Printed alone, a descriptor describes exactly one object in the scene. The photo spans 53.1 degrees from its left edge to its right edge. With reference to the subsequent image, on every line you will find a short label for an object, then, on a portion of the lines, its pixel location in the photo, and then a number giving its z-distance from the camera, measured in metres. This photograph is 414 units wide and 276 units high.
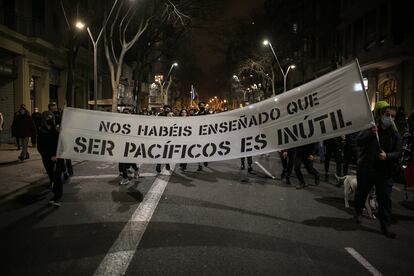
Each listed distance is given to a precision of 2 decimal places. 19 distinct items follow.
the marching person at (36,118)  18.58
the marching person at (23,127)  14.77
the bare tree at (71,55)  20.91
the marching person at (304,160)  9.95
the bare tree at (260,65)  49.16
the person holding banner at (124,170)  9.91
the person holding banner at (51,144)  7.95
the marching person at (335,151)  11.05
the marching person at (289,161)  10.58
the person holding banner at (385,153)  6.02
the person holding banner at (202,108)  12.01
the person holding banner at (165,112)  11.78
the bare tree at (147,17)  24.28
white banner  5.75
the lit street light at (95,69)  22.28
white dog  7.05
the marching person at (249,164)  11.86
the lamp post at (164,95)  65.92
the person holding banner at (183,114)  12.80
